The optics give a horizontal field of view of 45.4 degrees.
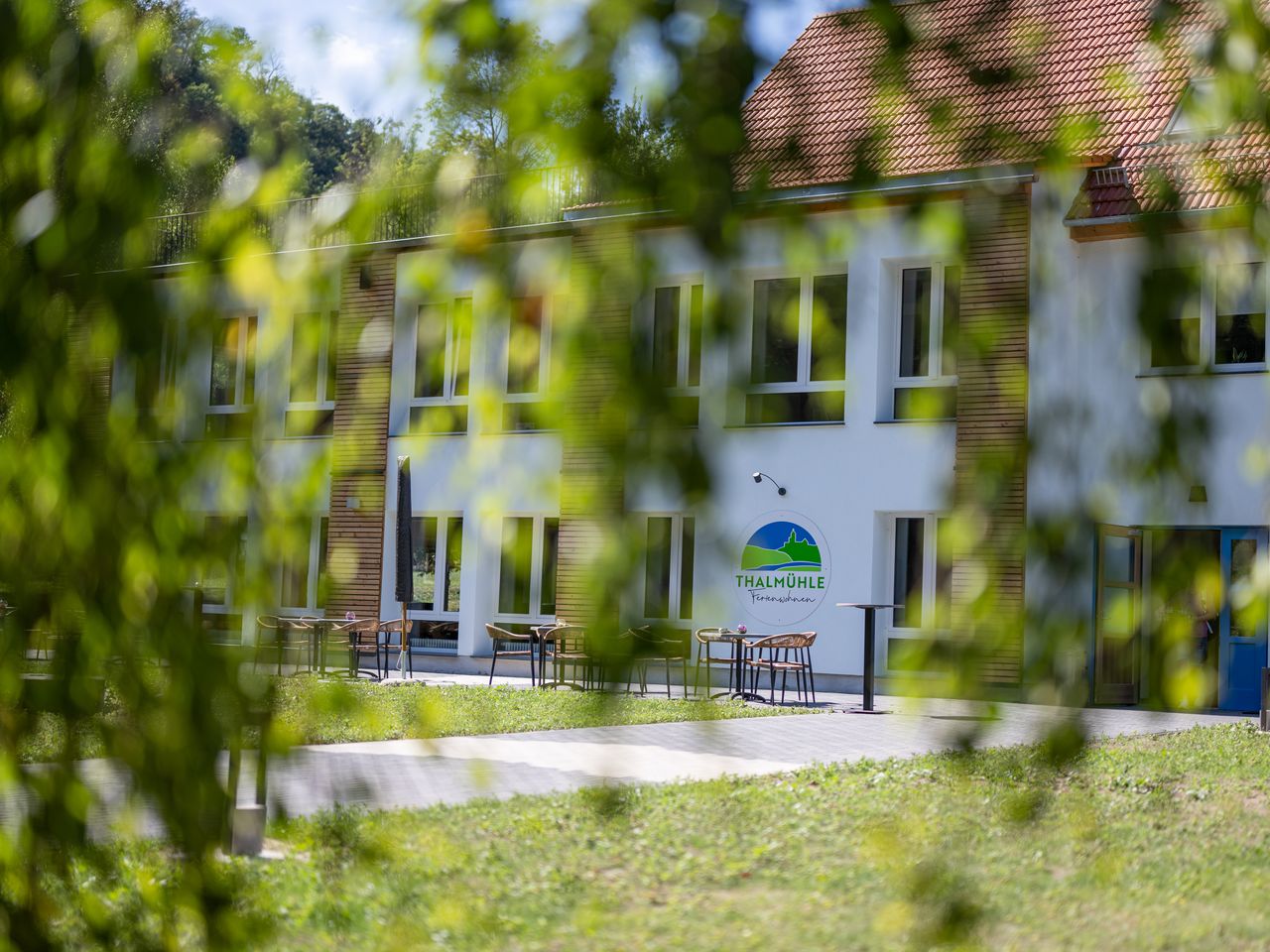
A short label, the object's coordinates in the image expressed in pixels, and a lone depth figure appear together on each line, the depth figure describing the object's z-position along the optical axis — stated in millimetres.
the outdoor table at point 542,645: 16794
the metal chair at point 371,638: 17425
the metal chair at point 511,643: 17156
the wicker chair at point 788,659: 16828
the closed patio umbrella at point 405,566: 17219
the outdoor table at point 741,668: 16359
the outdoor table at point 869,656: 15372
